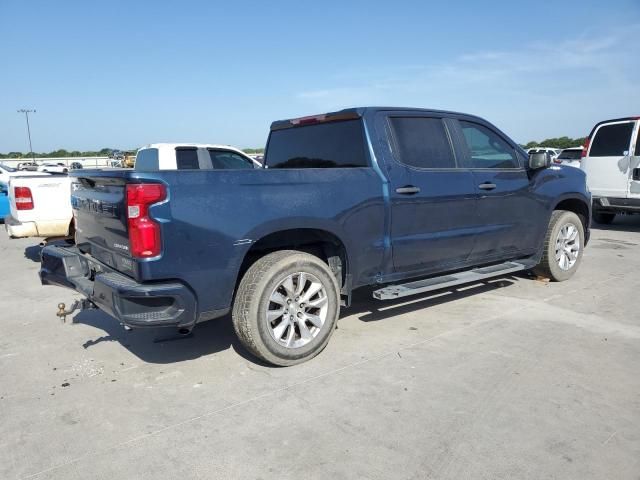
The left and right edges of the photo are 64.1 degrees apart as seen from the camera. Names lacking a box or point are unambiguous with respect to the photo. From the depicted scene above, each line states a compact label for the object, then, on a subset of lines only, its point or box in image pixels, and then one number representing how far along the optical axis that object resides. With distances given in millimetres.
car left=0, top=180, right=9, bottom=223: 11516
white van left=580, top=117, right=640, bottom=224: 9734
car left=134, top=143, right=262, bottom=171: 8797
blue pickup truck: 3203
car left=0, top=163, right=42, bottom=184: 15791
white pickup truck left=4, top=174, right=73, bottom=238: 6918
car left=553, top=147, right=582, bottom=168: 17547
